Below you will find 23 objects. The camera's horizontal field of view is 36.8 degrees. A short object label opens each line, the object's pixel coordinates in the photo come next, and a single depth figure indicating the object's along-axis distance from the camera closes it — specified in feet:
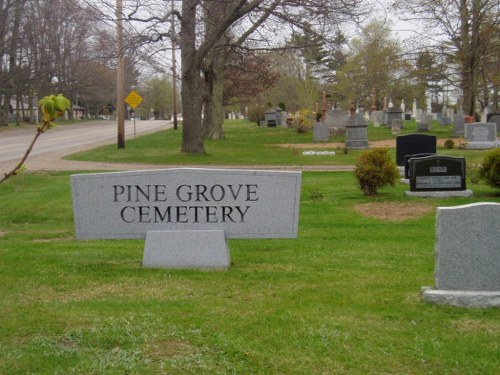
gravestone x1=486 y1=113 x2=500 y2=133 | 146.10
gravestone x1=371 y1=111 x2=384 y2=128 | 202.51
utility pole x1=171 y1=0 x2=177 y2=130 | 87.83
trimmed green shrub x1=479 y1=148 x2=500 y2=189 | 49.70
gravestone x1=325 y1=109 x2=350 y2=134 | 158.30
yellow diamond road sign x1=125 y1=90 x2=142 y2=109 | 131.44
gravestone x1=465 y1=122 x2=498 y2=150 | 102.22
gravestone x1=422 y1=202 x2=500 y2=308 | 19.47
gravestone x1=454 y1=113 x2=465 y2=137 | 137.28
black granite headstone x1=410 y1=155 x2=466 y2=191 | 50.90
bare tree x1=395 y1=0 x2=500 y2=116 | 139.95
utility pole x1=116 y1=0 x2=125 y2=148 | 88.85
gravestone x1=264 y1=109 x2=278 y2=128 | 222.28
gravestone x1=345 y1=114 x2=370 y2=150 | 104.47
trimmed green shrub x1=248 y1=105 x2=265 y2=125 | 256.32
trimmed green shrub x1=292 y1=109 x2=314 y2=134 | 170.81
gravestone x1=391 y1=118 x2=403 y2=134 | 161.45
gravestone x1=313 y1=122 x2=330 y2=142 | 135.74
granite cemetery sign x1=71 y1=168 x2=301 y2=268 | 25.30
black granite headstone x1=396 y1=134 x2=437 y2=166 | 65.36
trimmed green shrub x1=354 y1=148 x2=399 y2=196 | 50.90
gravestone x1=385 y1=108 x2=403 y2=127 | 177.78
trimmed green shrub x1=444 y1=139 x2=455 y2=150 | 100.77
